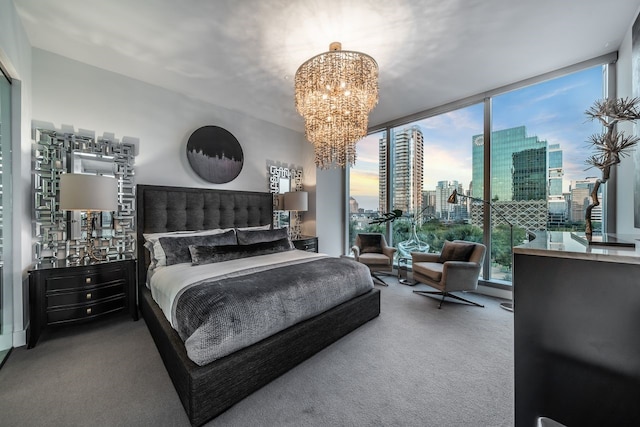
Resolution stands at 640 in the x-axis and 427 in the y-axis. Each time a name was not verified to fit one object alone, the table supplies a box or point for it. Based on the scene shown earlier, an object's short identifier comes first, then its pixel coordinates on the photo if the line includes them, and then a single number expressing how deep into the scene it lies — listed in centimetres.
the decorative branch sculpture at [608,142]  156
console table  99
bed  147
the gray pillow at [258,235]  347
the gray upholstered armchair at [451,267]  311
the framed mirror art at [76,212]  255
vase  446
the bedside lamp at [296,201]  436
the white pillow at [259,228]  400
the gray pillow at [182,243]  276
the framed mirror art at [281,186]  461
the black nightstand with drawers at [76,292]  224
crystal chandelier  232
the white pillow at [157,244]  279
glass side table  435
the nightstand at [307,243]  438
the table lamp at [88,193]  235
